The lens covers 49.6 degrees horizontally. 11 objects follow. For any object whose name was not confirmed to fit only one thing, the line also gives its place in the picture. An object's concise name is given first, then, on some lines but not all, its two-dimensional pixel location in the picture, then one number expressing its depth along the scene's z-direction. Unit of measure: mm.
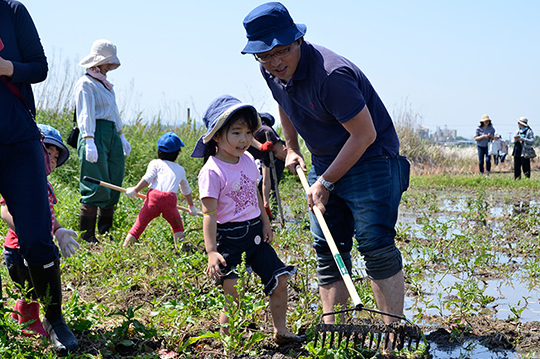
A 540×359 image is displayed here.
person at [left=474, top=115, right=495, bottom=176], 17266
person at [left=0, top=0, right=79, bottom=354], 2922
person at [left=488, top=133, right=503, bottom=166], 18258
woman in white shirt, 5797
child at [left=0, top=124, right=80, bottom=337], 3234
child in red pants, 5578
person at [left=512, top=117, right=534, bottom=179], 15219
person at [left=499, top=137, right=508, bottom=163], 20694
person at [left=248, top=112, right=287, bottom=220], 7254
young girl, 3283
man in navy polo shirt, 2916
